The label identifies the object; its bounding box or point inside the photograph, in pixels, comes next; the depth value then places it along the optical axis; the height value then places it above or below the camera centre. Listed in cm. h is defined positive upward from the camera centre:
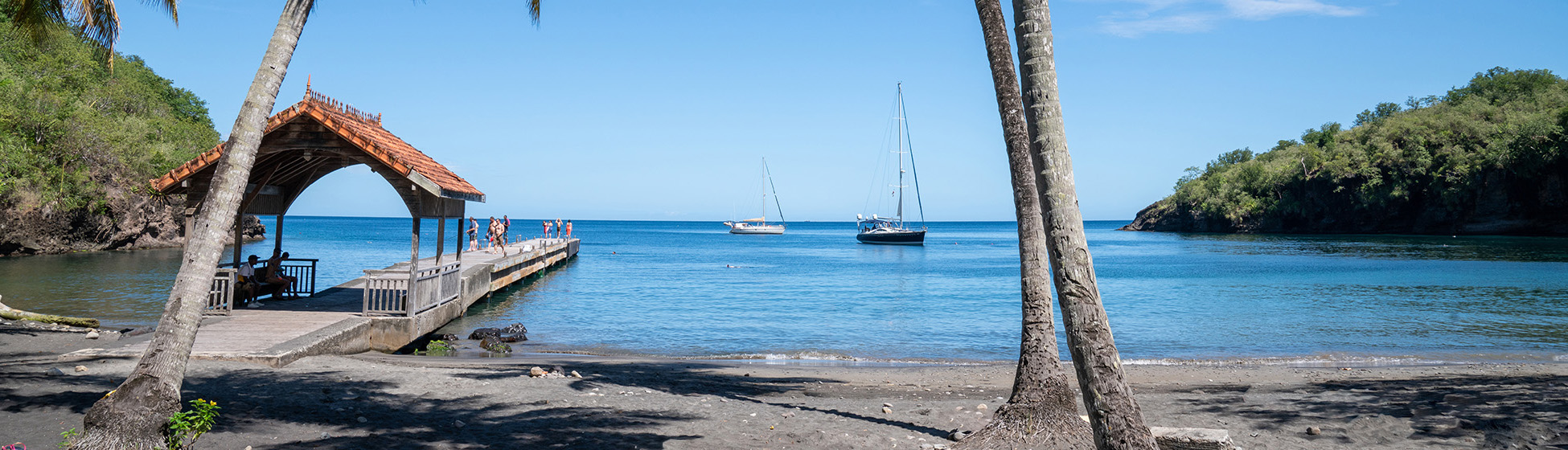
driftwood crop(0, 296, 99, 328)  1293 -195
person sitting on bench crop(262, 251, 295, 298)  1512 -138
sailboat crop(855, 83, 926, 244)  7312 -38
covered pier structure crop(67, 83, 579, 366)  1079 -80
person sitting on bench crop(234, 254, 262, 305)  1407 -142
